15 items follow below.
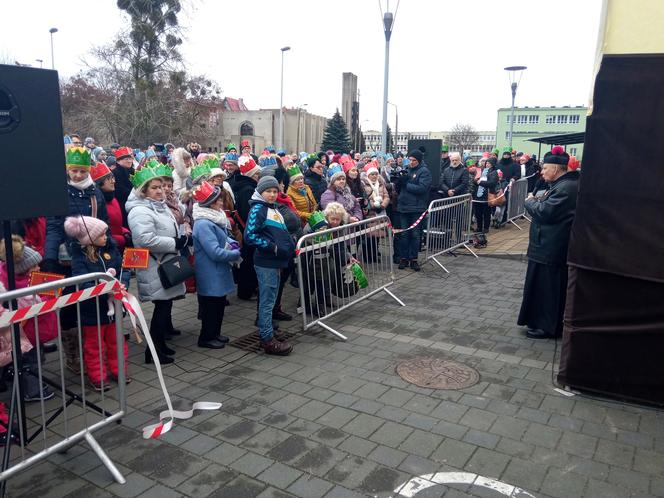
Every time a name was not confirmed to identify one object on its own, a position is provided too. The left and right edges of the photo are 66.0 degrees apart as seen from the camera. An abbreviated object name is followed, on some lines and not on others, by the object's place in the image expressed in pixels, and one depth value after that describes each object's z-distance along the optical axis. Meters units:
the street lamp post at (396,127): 49.03
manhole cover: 4.79
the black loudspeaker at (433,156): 11.39
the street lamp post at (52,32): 32.41
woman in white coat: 4.99
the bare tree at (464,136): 100.54
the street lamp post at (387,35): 11.56
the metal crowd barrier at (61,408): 3.06
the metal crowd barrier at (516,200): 14.41
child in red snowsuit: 4.42
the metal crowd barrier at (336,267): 6.14
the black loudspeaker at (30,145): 2.89
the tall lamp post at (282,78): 37.50
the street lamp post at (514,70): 21.38
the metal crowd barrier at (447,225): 9.51
